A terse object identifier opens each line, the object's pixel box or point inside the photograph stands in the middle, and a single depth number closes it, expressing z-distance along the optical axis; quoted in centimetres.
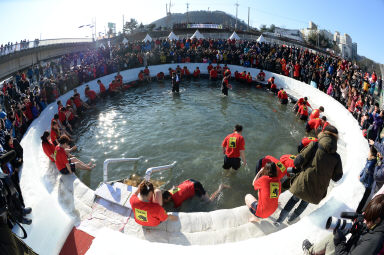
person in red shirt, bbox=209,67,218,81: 1936
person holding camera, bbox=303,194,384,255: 230
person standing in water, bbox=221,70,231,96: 1510
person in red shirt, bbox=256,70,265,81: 1870
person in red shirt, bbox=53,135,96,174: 650
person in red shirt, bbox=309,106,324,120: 1050
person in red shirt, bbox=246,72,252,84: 1873
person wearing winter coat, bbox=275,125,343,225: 388
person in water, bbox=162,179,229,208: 568
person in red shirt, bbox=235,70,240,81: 1948
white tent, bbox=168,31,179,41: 2716
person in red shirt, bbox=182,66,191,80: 2038
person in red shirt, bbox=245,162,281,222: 454
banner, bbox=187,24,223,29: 4153
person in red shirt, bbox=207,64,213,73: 2069
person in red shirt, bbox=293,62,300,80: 1749
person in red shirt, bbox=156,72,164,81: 1980
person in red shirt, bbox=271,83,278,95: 1639
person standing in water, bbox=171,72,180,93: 1562
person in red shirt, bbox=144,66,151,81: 1936
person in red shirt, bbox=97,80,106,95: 1594
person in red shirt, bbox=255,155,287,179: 602
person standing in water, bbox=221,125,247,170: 679
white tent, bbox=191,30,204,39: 2798
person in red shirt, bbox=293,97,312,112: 1217
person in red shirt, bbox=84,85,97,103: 1463
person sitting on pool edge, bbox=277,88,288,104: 1434
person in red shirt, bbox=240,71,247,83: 1911
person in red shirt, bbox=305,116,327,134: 994
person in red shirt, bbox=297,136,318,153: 747
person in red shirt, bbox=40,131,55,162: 713
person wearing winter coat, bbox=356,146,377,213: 486
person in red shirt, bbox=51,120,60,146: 853
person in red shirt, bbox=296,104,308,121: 1185
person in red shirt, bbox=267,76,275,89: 1678
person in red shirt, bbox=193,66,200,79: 2003
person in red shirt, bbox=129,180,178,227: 438
